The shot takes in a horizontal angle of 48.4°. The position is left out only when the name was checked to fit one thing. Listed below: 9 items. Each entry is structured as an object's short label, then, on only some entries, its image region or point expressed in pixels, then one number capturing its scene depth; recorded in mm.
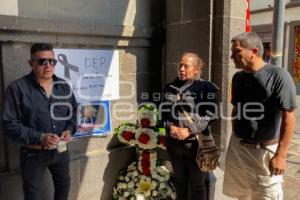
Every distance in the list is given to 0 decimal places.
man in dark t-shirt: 2445
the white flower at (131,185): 3617
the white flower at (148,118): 3527
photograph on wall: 3481
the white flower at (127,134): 3563
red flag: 3689
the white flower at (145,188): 3552
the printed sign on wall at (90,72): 3270
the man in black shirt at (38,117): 2451
